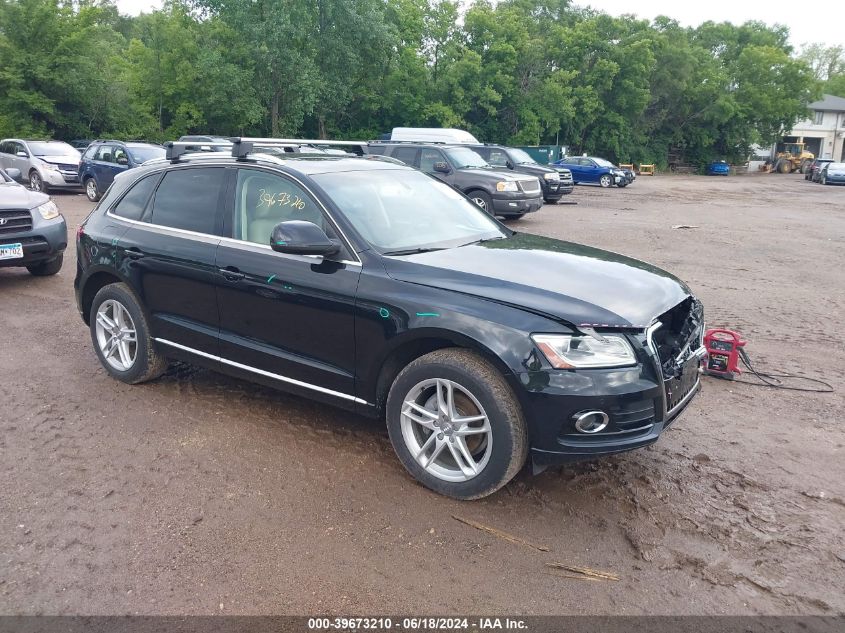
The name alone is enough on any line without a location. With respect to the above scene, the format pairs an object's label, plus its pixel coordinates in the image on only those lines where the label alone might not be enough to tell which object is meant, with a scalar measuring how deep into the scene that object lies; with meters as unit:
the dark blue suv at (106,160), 17.64
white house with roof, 76.94
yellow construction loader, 60.62
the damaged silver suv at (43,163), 20.50
